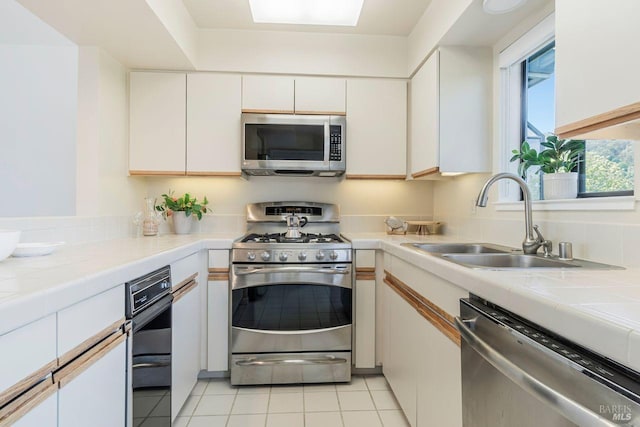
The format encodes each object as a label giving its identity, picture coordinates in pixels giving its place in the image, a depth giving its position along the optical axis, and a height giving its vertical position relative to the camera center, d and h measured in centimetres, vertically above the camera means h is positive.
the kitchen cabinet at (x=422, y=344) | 120 -57
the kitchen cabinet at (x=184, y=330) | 163 -62
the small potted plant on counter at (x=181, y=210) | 250 +1
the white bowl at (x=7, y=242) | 110 -10
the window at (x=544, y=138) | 133 +29
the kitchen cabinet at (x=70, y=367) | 68 -38
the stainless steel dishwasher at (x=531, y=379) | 57 -34
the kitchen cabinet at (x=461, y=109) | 202 +62
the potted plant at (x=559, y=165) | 150 +22
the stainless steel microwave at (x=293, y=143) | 236 +48
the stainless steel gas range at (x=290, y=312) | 207 -61
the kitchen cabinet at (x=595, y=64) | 85 +41
